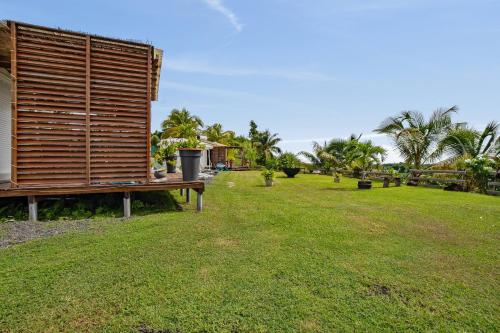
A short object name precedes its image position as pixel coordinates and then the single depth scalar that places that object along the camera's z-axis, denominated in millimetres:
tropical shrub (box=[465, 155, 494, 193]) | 11647
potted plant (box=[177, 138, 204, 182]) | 6797
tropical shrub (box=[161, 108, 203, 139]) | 34719
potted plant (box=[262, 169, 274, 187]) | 12935
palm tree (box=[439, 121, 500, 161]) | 14216
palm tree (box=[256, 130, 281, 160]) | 37219
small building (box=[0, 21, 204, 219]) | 5297
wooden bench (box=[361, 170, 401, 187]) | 13506
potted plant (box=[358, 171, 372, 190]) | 12523
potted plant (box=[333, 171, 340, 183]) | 15828
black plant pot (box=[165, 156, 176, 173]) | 8485
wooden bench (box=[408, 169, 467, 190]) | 12359
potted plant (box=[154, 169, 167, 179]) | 8160
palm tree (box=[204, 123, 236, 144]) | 34950
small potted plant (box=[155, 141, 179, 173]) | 8174
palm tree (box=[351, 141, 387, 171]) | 13930
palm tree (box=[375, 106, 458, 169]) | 16391
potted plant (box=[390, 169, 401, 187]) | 14295
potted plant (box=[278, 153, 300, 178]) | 19375
